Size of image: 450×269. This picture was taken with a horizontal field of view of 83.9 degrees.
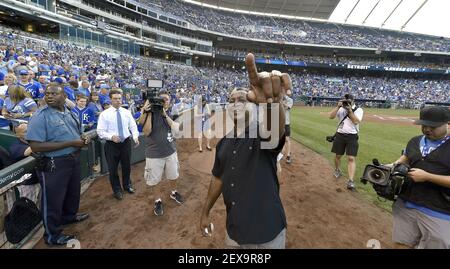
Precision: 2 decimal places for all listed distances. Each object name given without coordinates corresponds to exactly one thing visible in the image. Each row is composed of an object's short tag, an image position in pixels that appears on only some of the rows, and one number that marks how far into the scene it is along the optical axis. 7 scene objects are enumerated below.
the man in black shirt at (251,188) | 2.05
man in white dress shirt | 4.91
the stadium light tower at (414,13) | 49.52
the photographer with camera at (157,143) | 4.47
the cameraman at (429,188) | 2.49
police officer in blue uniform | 3.37
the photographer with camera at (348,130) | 5.45
